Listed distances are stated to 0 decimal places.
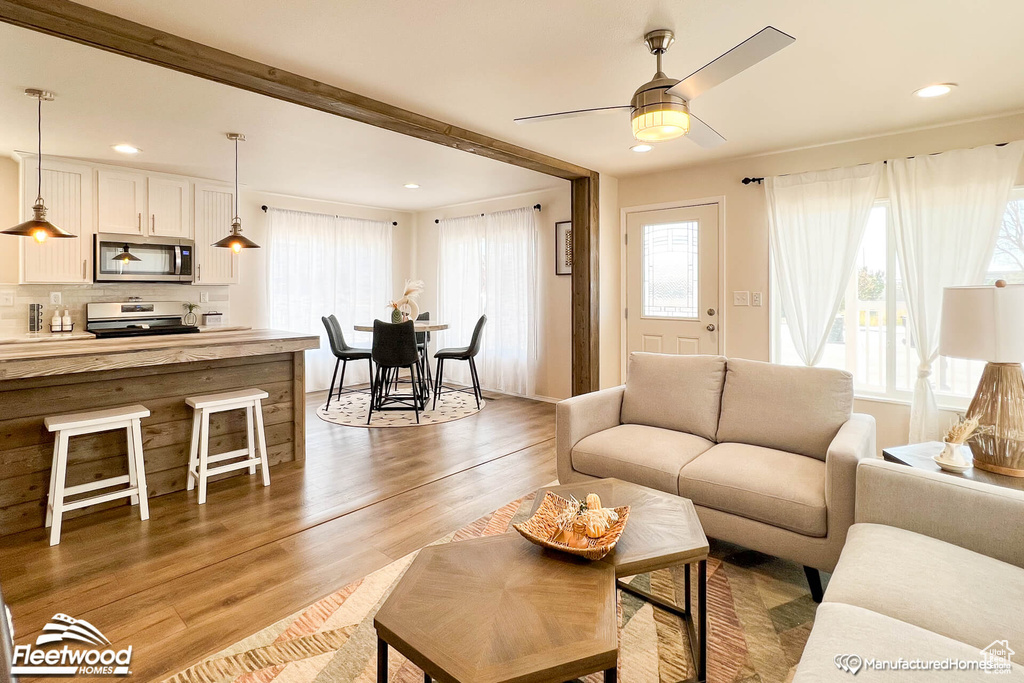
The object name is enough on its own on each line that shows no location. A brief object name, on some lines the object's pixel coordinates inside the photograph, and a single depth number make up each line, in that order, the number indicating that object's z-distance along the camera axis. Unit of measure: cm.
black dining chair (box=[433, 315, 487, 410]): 569
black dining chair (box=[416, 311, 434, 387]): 570
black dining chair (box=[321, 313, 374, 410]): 555
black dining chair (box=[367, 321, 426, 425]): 498
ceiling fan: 177
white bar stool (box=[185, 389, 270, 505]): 314
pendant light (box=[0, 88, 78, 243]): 326
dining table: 542
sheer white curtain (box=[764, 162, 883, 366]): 387
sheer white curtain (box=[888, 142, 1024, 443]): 335
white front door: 466
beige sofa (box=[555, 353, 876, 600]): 205
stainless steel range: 480
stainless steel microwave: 468
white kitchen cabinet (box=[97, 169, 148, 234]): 466
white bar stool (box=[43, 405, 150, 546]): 258
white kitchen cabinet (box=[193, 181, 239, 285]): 530
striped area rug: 168
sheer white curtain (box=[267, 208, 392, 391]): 617
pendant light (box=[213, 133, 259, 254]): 425
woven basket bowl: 149
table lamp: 184
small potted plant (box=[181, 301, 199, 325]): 542
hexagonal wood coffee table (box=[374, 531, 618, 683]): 110
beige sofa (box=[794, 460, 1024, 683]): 113
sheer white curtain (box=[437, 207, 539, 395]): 614
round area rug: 502
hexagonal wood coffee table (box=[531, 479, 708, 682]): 152
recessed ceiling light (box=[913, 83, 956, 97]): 291
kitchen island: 268
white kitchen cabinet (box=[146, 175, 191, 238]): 497
